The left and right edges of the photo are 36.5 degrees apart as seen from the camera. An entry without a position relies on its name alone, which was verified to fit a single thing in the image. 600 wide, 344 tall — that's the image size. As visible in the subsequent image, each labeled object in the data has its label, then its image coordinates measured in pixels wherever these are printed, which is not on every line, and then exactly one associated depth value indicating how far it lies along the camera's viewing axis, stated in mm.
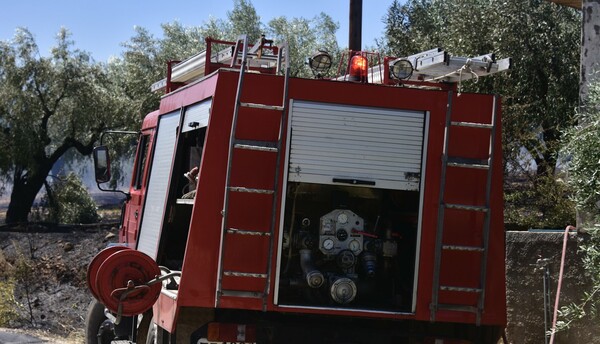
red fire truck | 6891
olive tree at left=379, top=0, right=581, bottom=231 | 19328
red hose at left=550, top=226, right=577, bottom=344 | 7934
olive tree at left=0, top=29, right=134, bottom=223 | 30812
